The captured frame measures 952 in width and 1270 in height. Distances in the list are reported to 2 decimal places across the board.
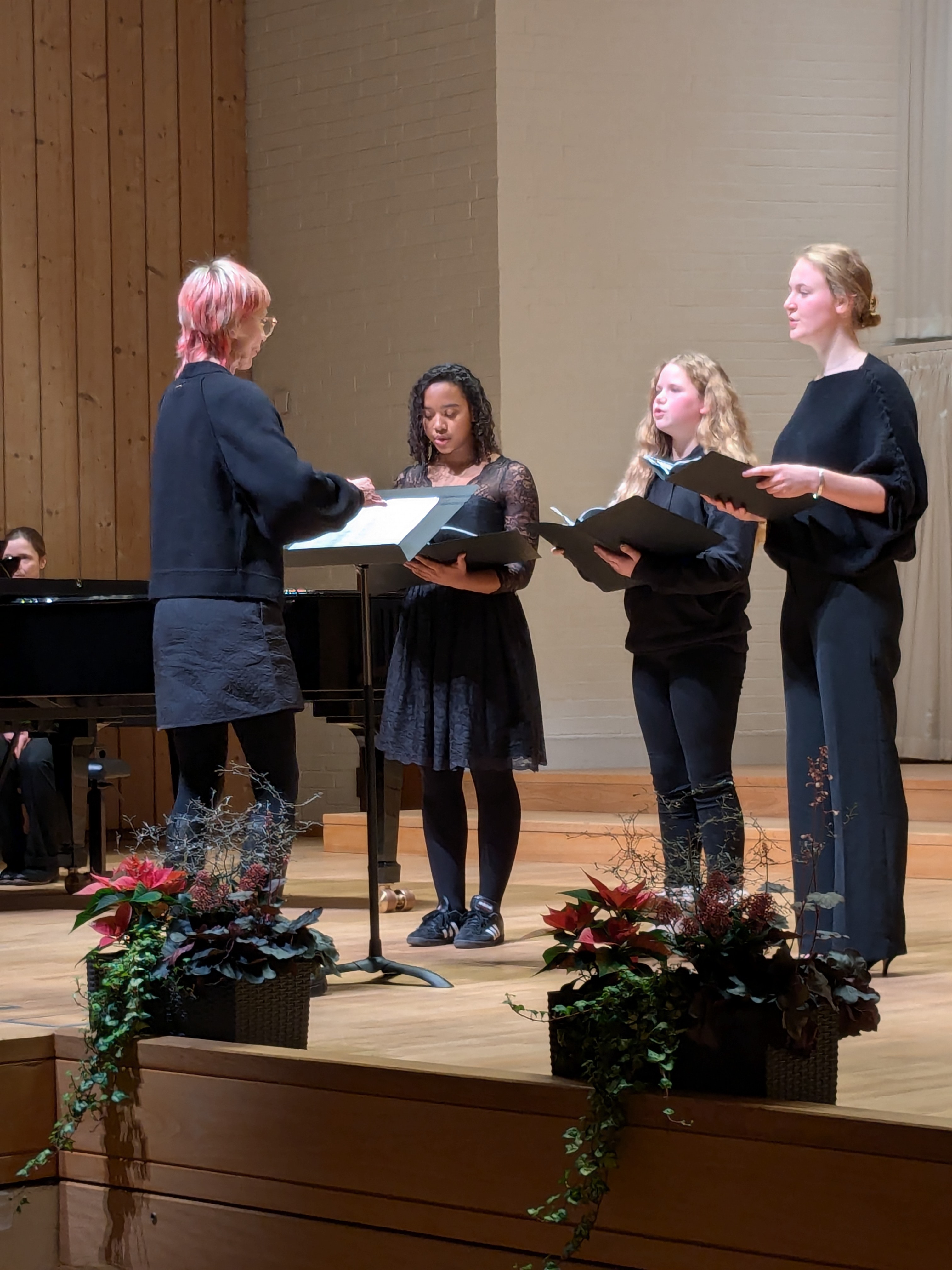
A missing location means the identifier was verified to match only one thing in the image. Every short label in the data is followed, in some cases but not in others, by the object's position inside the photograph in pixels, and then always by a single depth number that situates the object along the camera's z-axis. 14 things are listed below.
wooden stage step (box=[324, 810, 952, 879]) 11.13
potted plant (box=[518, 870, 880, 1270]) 4.53
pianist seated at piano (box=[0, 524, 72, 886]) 11.89
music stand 6.86
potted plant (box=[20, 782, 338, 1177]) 5.59
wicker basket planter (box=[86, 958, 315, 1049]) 5.59
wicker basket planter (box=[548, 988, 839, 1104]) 4.53
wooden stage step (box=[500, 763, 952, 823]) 12.61
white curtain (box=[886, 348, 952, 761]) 14.85
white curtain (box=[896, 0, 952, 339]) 14.79
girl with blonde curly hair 7.65
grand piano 9.61
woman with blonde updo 6.93
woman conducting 6.61
